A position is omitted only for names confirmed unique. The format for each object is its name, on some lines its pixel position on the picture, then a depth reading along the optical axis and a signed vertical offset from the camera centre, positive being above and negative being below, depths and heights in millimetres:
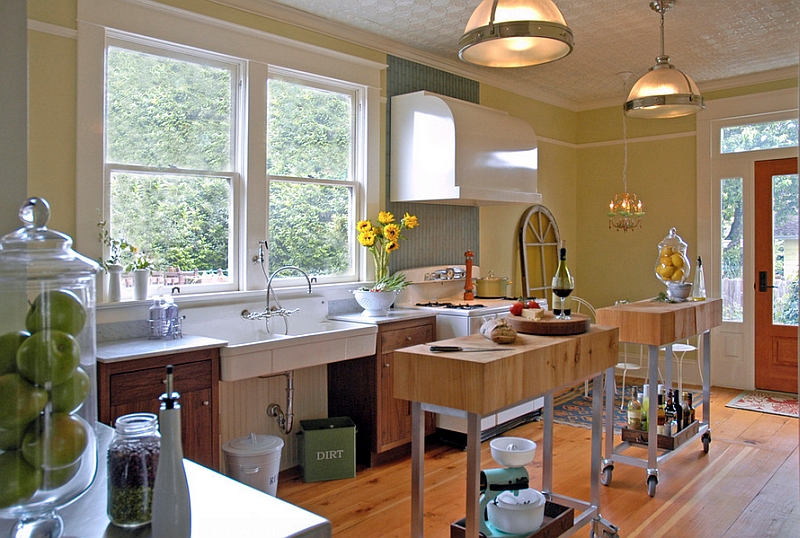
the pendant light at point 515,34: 2453 +946
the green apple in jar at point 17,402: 823 -165
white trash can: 3453 -1018
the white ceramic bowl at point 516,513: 2615 -983
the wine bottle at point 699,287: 4457 -99
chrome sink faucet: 3934 -237
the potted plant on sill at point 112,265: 3340 +46
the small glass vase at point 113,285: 3338 -58
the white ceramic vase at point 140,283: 3436 -50
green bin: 3928 -1105
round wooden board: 2811 -232
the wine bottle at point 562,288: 2898 -68
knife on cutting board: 2463 -291
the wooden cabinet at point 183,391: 2826 -547
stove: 4555 -262
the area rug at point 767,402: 5559 -1168
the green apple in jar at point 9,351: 839 -101
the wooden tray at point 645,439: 4027 -1050
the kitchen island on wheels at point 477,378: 2279 -400
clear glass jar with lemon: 4223 +85
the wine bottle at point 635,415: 4098 -912
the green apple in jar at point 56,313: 865 -54
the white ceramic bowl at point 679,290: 4301 -115
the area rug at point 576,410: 5258 -1195
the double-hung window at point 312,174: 4266 +692
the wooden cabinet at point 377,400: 4168 -841
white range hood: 4730 +931
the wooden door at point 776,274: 6012 -12
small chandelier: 6406 +649
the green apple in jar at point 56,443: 837 -224
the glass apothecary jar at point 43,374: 833 -134
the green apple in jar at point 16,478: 824 -266
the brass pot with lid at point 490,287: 5492 -118
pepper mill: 5426 -83
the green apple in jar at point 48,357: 839 -111
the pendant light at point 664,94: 3867 +1093
